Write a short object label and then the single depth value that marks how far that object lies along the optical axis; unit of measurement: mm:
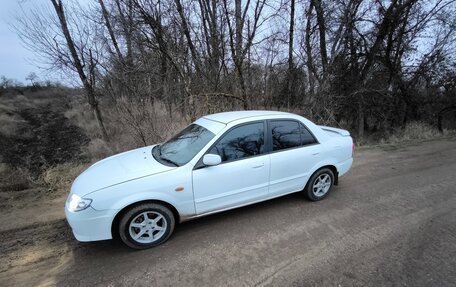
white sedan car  2895
